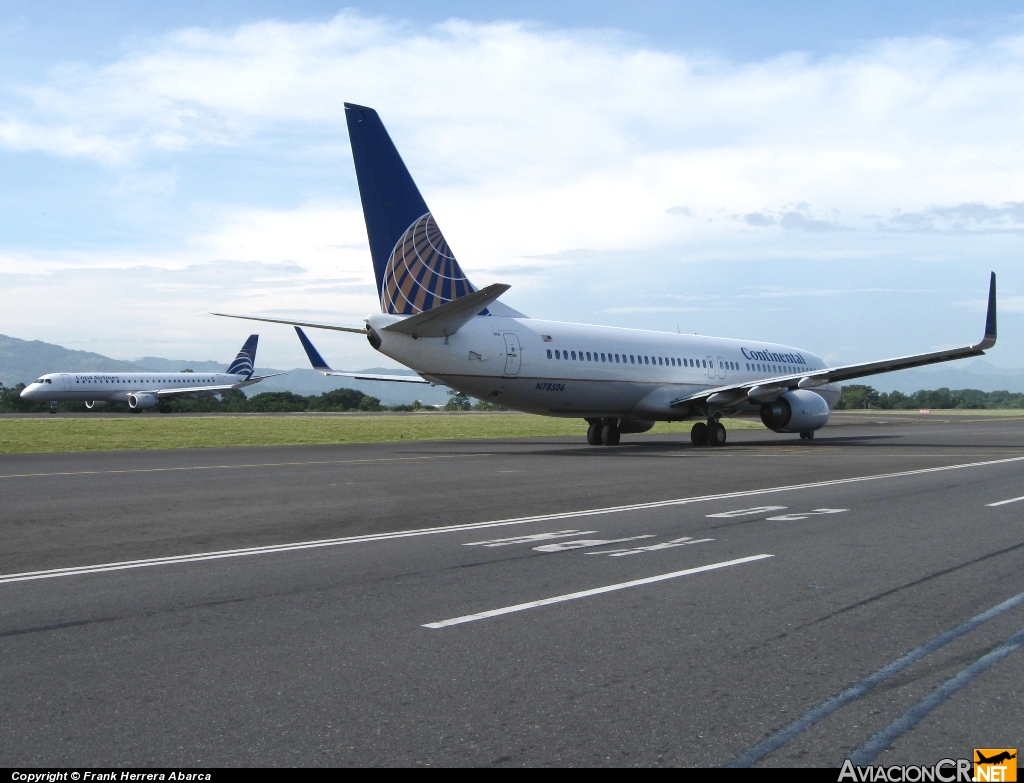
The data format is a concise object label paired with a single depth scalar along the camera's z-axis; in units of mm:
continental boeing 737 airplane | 25734
